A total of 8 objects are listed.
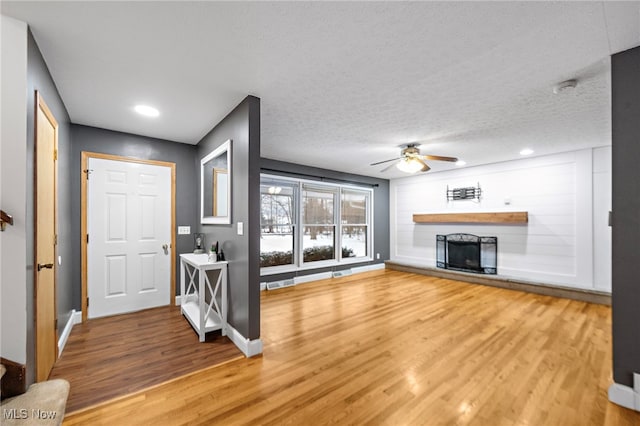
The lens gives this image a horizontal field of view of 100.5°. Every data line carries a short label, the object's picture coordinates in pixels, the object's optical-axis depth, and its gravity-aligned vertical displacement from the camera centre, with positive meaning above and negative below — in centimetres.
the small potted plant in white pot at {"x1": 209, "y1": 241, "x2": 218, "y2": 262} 297 -46
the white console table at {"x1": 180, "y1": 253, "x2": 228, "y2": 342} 276 -101
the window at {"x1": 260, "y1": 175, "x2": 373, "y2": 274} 522 -22
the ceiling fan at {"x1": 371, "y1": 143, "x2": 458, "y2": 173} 393 +80
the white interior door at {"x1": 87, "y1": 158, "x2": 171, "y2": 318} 332 -30
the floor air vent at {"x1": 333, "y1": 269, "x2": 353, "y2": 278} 596 -135
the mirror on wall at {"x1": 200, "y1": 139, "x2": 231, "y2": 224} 293 +35
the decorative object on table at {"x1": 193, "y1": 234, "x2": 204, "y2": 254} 365 -43
